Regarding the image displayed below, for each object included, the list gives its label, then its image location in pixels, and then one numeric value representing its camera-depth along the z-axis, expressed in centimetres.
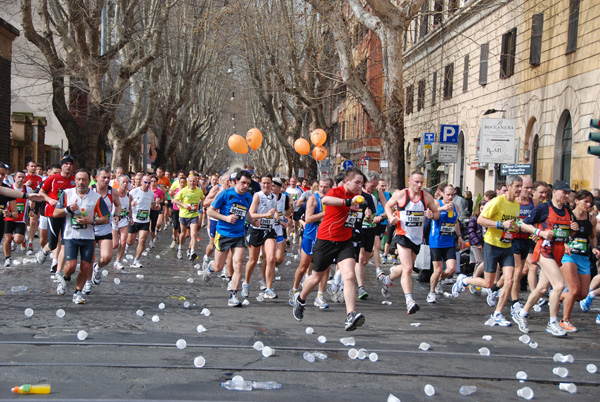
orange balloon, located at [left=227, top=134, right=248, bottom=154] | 2186
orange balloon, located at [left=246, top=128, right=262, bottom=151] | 2305
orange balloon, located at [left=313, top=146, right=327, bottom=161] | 2809
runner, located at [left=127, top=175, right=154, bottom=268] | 1427
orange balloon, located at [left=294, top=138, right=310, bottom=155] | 2563
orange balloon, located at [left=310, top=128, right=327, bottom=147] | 2683
